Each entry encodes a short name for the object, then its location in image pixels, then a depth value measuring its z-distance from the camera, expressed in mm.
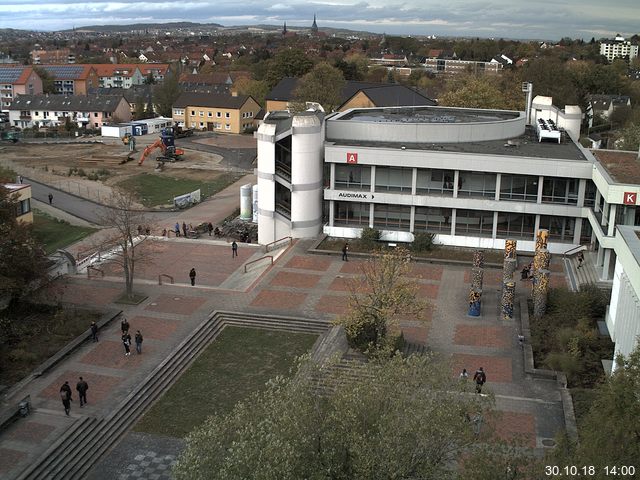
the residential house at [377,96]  94188
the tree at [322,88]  88062
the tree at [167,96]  114188
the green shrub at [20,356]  28828
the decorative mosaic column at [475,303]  34094
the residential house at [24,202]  41906
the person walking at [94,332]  30797
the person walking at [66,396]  24797
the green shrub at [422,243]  44188
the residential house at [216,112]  105438
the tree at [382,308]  29125
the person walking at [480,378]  26203
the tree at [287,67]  115875
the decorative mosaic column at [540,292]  33062
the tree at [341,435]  14109
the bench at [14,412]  24188
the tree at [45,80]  134750
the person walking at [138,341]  29461
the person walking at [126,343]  29391
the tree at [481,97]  71062
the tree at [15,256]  29648
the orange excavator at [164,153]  80188
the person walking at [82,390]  25578
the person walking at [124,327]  30344
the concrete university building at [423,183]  43375
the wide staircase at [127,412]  22213
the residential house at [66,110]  109875
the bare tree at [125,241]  35750
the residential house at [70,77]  140750
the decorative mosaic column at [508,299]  33688
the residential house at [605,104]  96812
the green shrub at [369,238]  44700
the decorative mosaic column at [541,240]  35225
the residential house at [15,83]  127000
